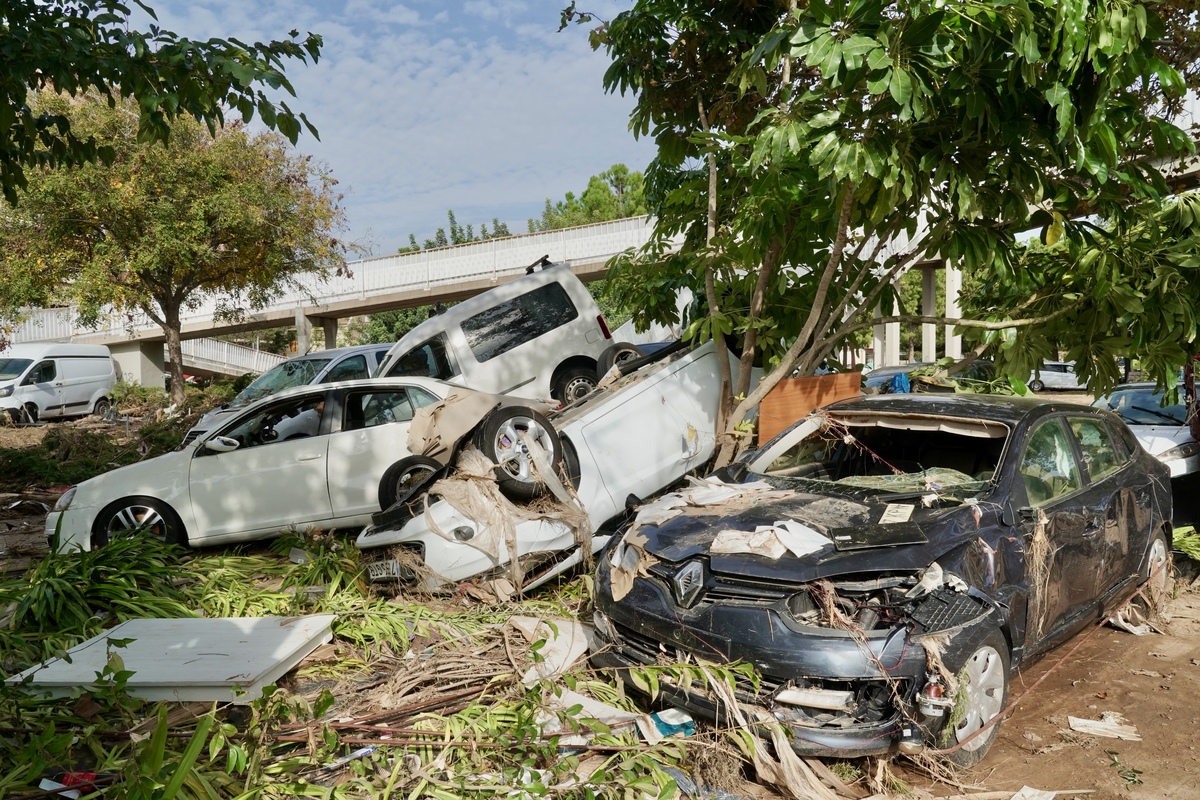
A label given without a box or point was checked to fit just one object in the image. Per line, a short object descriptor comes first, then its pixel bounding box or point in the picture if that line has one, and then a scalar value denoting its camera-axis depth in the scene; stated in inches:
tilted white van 357.1
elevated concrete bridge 999.6
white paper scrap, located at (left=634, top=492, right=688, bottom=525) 180.2
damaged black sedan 136.6
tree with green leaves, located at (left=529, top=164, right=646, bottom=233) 2561.5
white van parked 759.9
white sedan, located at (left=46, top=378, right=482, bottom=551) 270.7
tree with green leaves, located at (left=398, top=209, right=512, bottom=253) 2264.1
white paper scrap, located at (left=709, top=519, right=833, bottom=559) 152.6
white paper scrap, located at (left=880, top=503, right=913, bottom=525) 160.6
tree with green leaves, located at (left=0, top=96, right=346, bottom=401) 664.4
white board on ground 157.8
